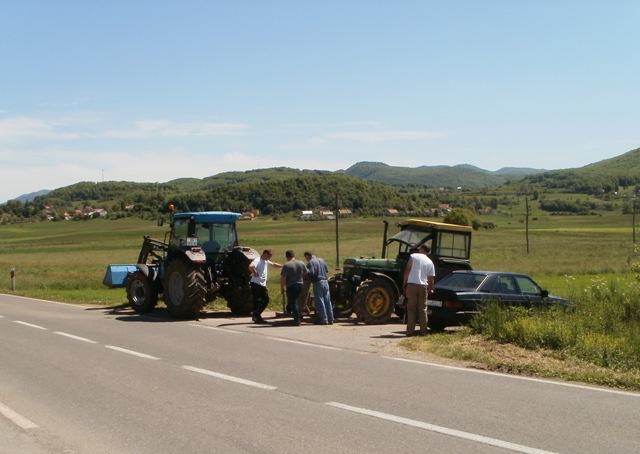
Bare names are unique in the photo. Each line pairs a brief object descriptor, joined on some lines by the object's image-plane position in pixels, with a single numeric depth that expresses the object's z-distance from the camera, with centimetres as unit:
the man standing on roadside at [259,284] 1633
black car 1402
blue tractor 1712
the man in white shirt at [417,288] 1361
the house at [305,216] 13738
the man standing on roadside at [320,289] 1594
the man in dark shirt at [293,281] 1589
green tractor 1625
